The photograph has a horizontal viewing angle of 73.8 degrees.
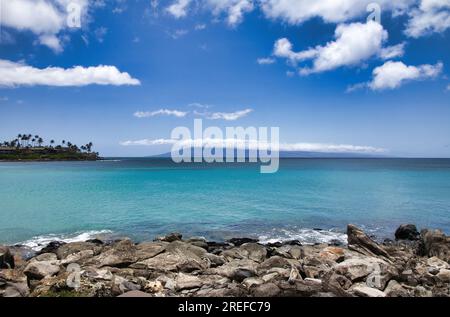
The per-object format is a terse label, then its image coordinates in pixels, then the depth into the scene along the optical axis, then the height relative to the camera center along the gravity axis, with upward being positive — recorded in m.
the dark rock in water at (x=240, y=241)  19.36 -5.72
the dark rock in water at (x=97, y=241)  18.75 -5.45
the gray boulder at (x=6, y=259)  12.79 -4.52
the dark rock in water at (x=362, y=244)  15.12 -4.81
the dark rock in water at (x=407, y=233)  21.66 -5.81
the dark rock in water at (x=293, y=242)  19.15 -5.71
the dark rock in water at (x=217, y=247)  16.61 -5.58
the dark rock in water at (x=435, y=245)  14.91 -4.84
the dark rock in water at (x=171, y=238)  18.16 -5.09
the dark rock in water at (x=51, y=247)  16.94 -5.47
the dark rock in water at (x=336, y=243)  19.63 -5.97
